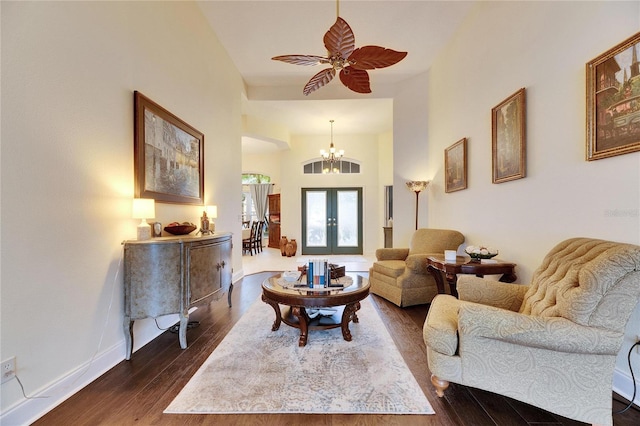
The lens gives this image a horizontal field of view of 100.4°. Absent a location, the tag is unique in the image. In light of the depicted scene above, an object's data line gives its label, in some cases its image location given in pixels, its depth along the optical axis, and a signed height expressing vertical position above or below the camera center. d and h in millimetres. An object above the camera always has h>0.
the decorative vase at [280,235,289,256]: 7934 -959
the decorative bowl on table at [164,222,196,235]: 2752 -168
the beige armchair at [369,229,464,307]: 3381 -777
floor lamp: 4863 +475
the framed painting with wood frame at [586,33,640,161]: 1620 +704
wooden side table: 2574 -573
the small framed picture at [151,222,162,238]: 2582 -159
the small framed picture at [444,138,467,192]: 3662 +656
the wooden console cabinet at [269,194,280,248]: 9379 -290
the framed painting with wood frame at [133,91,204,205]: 2436 +611
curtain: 9547 +610
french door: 8148 -202
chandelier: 6746 +1408
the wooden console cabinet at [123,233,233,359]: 2227 -576
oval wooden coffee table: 2367 -809
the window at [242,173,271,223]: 9773 +687
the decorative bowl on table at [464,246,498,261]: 2746 -439
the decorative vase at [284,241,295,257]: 7855 -1101
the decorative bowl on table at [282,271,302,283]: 2851 -701
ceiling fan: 2327 +1505
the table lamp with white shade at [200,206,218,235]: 3273 -95
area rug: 1649 -1204
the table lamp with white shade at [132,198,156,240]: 2262 +7
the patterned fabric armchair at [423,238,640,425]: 1358 -711
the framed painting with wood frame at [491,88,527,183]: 2521 +742
